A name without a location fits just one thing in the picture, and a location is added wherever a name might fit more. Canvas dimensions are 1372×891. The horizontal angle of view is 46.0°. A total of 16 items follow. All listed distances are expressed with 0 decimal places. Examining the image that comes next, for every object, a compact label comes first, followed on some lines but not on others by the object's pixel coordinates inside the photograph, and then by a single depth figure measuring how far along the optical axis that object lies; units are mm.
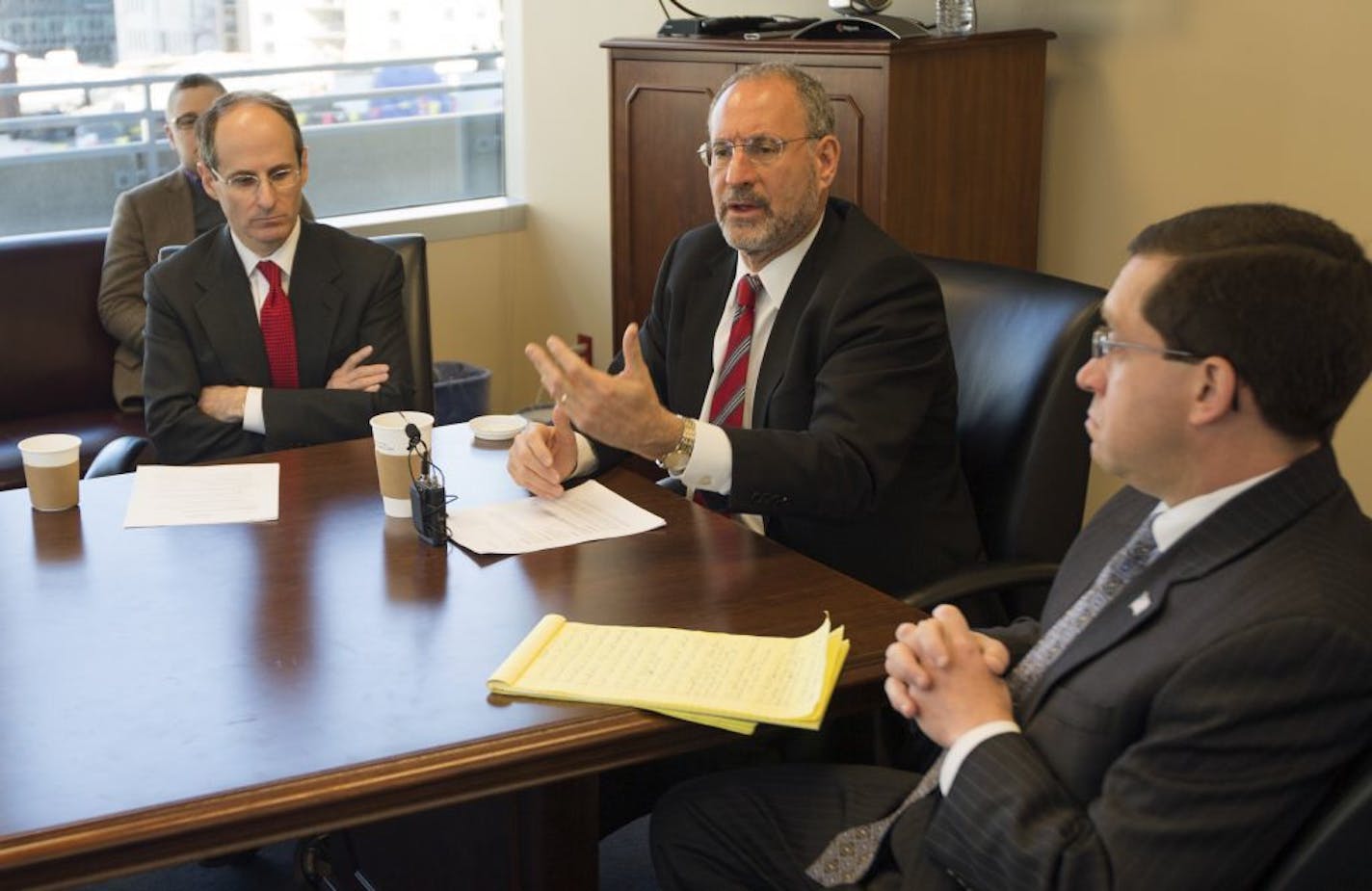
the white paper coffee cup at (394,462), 2434
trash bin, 5113
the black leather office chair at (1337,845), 1406
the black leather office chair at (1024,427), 2535
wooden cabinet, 3830
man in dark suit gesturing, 2379
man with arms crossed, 3096
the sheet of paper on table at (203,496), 2488
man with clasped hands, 1440
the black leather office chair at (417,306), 3385
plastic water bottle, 3963
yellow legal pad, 1785
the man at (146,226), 4340
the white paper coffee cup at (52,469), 2480
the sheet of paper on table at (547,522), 2352
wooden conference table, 1612
